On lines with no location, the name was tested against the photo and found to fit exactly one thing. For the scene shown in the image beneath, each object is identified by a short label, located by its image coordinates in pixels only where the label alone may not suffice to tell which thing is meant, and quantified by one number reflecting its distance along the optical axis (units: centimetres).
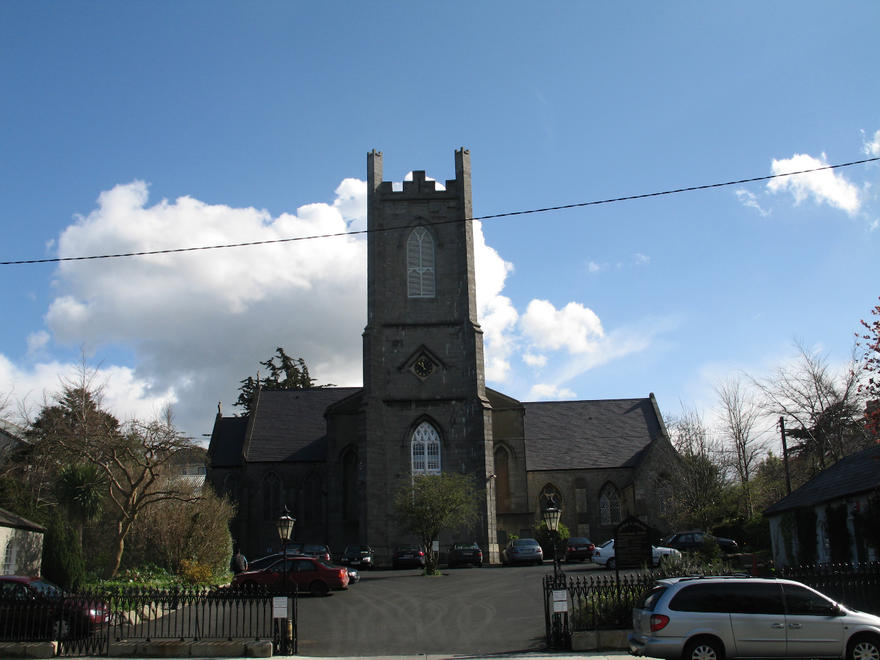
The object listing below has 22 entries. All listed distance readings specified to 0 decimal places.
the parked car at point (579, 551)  3684
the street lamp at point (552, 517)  2058
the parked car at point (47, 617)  1564
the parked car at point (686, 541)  3268
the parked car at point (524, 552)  3622
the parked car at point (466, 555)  3650
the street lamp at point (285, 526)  1914
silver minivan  1264
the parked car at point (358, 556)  3734
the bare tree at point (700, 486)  4034
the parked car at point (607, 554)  2936
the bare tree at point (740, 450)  4753
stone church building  4019
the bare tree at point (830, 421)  3875
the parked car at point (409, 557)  3644
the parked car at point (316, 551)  3409
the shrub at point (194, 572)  2553
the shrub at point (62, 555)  2447
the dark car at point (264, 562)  2710
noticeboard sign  1819
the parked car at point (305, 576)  2488
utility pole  3953
